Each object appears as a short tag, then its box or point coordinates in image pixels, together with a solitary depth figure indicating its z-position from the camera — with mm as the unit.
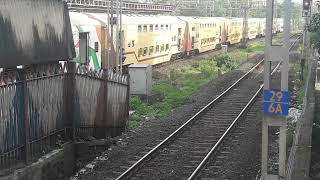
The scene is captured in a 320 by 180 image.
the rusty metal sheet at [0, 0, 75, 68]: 8797
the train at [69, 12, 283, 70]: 20766
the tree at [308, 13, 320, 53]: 17484
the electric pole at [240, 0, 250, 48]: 53319
